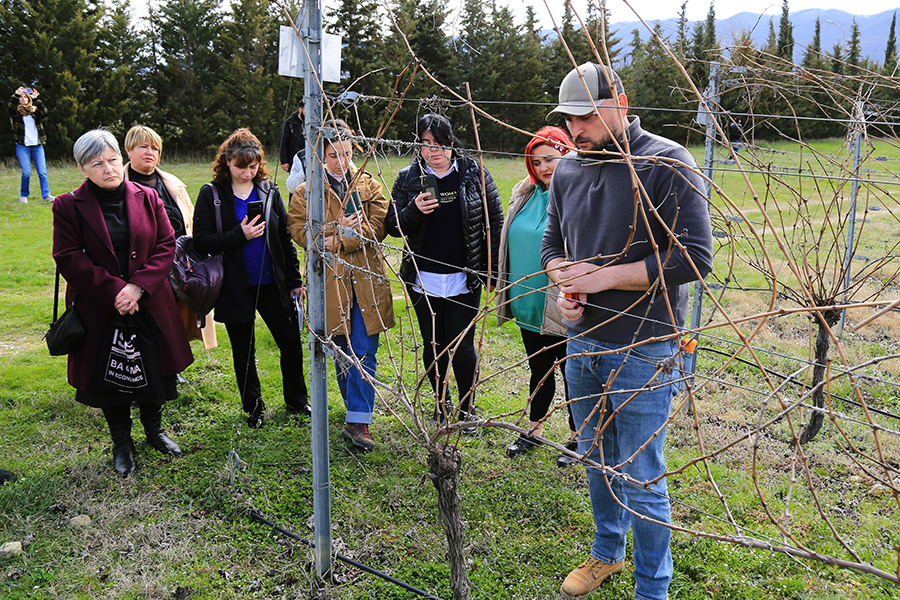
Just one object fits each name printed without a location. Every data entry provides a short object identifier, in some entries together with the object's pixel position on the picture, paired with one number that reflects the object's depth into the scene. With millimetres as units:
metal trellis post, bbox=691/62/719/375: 3535
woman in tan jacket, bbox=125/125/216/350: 3594
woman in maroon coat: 2973
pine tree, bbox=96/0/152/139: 17734
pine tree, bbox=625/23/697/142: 18234
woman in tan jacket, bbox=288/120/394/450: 3344
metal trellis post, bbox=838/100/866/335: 4228
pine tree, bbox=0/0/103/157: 16438
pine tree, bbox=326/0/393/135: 18250
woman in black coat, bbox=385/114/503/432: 3359
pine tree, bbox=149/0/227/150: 19281
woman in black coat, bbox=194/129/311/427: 3484
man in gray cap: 1898
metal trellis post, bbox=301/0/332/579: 1985
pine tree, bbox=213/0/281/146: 19266
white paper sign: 1985
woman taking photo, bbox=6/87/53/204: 8867
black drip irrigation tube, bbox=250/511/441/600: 2424
